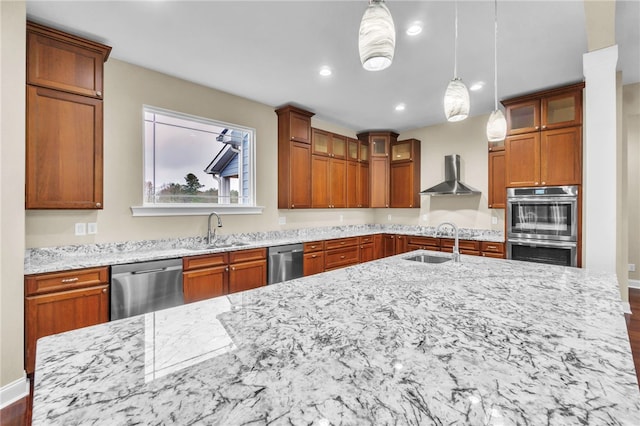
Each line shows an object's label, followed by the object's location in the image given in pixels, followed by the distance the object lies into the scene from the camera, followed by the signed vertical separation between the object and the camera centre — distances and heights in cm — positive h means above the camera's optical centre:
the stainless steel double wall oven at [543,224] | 353 -15
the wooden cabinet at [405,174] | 539 +73
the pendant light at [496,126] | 188 +56
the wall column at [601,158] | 250 +48
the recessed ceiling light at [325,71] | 310 +154
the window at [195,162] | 323 +64
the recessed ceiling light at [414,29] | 235 +152
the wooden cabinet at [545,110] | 351 +132
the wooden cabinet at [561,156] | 349 +70
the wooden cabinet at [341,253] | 452 -65
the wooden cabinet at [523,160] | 377 +71
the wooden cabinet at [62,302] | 209 -68
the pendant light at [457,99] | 156 +61
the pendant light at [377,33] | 114 +71
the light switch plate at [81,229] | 265 -14
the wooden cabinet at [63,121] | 229 +77
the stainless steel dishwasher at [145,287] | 244 -65
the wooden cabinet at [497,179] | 430 +51
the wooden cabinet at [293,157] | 426 +84
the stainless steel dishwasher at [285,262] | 369 -65
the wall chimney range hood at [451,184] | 460 +48
